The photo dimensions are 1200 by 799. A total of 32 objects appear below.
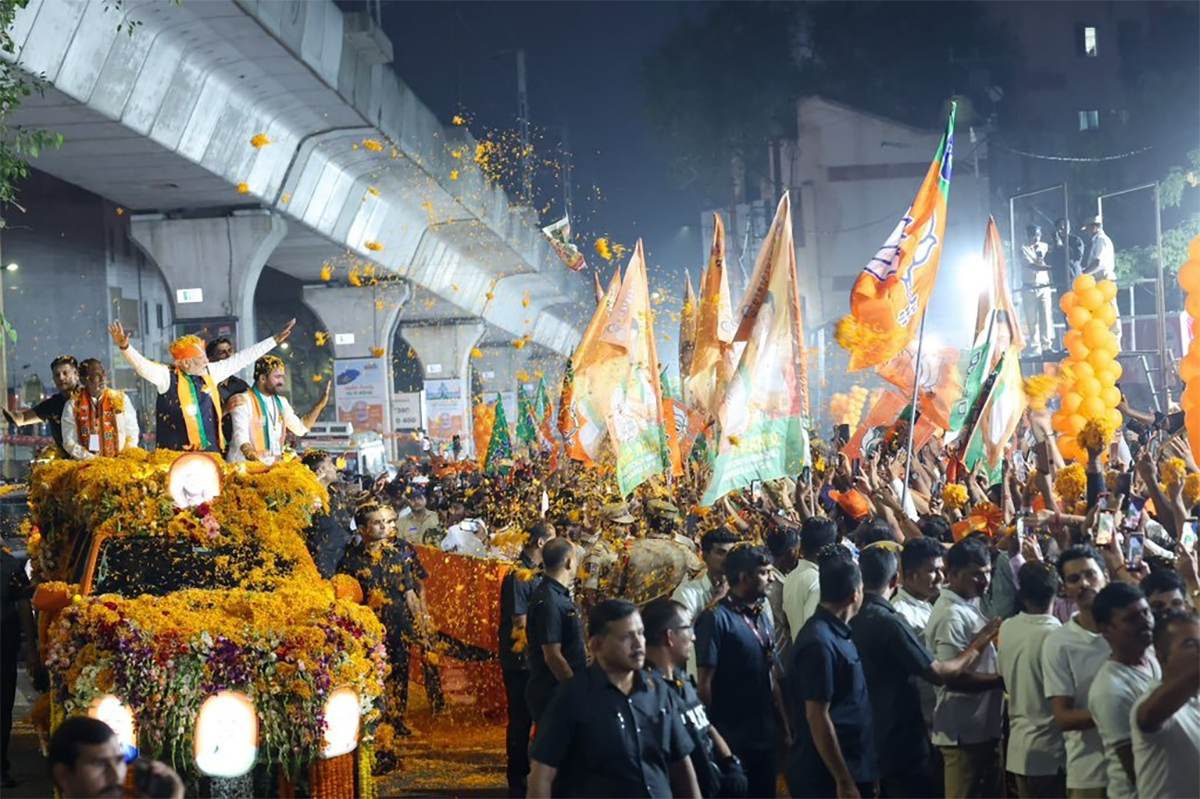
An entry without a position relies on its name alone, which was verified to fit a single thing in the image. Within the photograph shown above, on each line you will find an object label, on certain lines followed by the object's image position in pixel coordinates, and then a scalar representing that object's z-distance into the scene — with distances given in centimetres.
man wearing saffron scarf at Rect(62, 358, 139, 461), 1201
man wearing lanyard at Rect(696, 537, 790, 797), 734
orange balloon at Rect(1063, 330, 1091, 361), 1786
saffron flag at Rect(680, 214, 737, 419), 1517
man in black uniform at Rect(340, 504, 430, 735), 1074
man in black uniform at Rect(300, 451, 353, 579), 1011
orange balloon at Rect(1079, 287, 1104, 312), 1825
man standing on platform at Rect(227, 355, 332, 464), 1240
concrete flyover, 1836
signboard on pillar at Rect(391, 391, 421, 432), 4338
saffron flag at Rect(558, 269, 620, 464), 1593
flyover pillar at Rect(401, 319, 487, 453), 4700
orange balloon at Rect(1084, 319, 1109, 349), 1780
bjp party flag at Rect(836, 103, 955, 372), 1218
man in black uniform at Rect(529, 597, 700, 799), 554
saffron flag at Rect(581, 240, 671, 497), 1501
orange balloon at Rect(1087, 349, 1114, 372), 1755
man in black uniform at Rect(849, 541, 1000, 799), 696
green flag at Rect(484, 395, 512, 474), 2631
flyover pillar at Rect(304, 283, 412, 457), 3869
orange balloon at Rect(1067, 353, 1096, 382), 1752
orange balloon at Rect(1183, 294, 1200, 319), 1343
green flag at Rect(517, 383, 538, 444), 3094
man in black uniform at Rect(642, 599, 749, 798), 629
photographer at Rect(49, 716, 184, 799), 461
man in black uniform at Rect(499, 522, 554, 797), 960
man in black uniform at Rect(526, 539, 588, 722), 859
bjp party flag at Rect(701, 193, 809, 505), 1187
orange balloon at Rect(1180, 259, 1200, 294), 1342
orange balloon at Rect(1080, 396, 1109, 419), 1697
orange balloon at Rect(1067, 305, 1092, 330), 1811
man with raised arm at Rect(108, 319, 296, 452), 1231
